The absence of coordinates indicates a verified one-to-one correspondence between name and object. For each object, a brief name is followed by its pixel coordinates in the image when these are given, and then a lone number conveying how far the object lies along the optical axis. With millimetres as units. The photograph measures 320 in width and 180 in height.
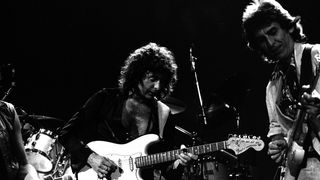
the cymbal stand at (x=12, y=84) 11046
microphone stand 10641
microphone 10884
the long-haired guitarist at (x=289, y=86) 5348
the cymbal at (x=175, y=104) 12145
